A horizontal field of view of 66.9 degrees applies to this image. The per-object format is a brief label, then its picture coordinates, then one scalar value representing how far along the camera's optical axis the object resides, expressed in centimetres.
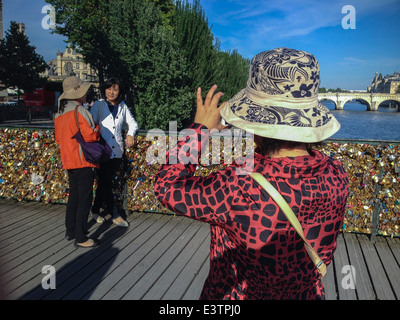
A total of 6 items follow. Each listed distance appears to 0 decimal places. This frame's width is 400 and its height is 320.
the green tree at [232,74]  3300
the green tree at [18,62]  3089
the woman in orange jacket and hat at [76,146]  361
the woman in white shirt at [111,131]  434
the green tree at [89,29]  2011
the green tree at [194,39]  2306
